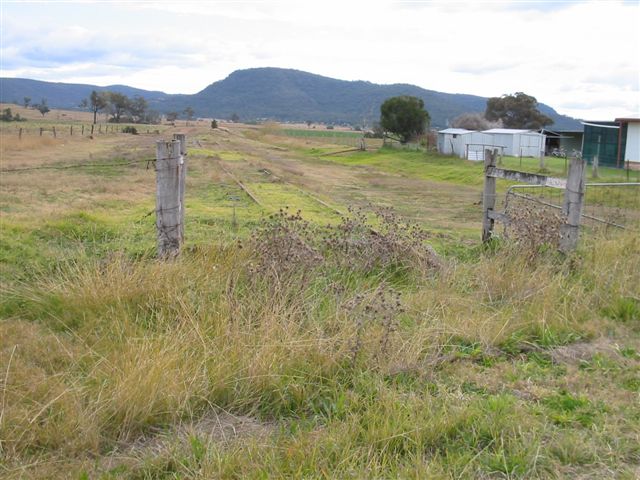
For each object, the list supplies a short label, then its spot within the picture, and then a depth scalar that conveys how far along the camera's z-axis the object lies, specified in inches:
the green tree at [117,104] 5620.1
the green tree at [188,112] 6730.8
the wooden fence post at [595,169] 1158.6
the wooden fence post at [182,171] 275.1
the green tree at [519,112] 3575.3
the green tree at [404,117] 2596.0
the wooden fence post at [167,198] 264.7
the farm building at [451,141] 2046.1
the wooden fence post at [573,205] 314.3
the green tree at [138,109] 5935.0
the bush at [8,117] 4013.3
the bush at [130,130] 3205.0
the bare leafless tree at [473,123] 3400.6
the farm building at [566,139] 2199.9
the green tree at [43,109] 5644.7
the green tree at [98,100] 5260.8
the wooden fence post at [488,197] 371.6
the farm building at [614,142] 1596.9
